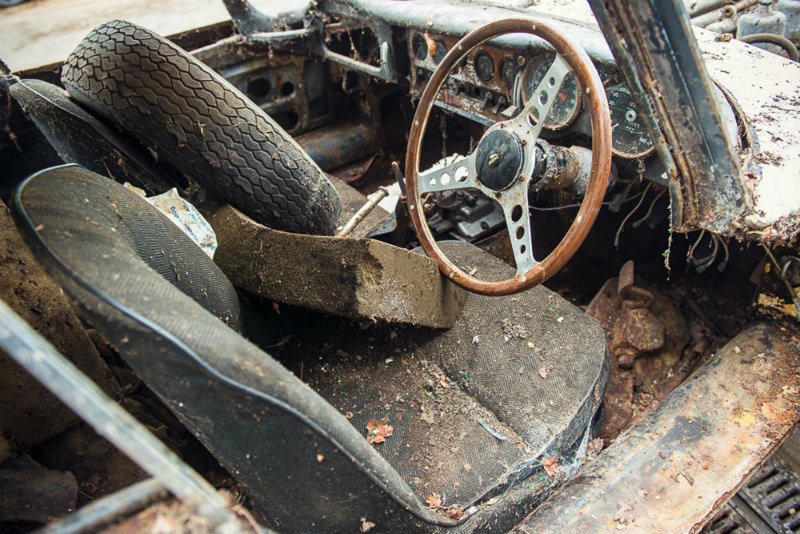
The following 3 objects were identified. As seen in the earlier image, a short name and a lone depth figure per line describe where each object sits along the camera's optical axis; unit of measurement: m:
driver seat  0.81
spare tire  1.62
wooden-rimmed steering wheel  1.39
